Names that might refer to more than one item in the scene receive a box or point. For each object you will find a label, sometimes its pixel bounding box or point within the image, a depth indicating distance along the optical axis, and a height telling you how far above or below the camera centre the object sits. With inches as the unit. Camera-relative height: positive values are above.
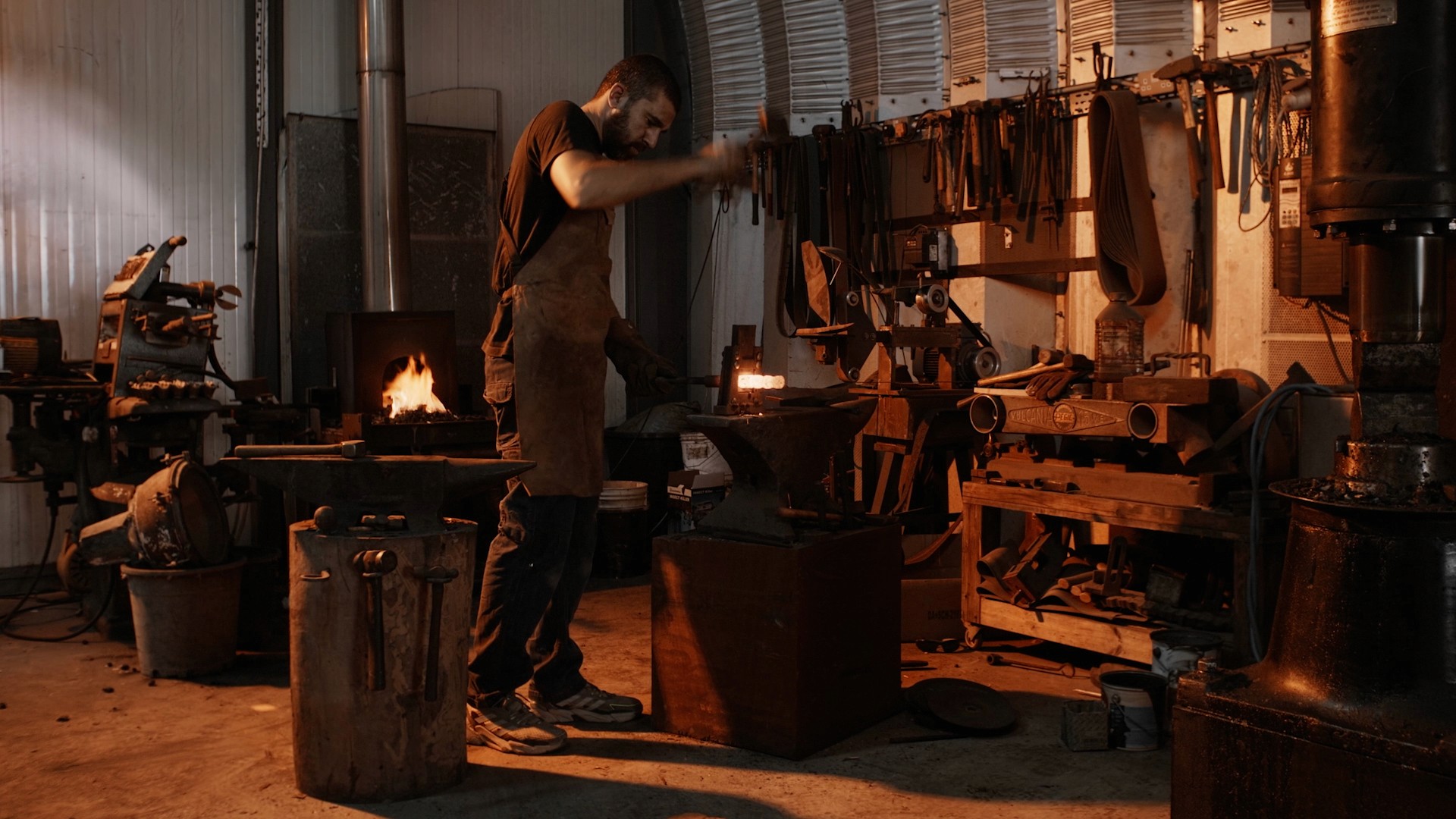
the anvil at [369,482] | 117.1 -9.3
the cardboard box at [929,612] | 180.5 -34.0
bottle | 164.8 +4.5
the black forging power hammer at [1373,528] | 90.3 -11.4
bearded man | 133.8 +1.0
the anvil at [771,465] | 133.2 -9.3
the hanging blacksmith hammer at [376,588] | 111.1 -18.5
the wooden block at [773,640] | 128.4 -28.0
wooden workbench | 149.3 -21.2
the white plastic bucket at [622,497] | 237.8 -22.1
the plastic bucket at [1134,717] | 133.6 -36.7
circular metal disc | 137.4 -37.7
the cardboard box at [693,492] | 236.2 -21.2
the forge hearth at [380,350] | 224.1 +6.4
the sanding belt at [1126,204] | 191.8 +27.4
